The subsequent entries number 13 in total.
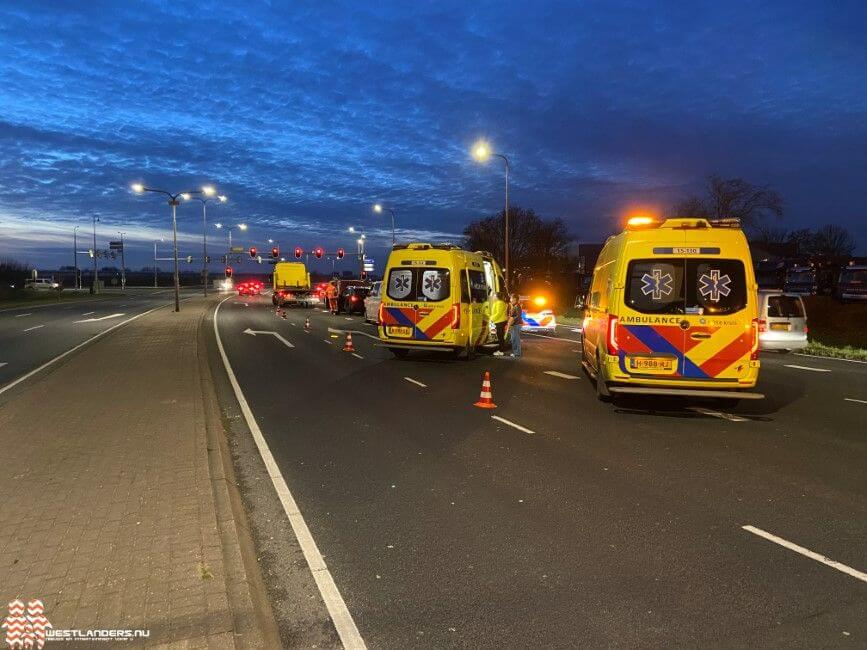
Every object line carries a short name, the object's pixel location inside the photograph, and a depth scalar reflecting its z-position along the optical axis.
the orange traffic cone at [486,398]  9.71
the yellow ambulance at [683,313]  8.65
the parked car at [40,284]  78.12
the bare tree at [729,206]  41.34
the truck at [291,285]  44.06
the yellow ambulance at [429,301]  14.73
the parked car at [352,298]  34.12
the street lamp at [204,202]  37.22
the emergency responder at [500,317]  17.05
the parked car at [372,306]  26.38
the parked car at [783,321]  17.02
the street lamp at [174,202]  35.97
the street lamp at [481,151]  27.50
